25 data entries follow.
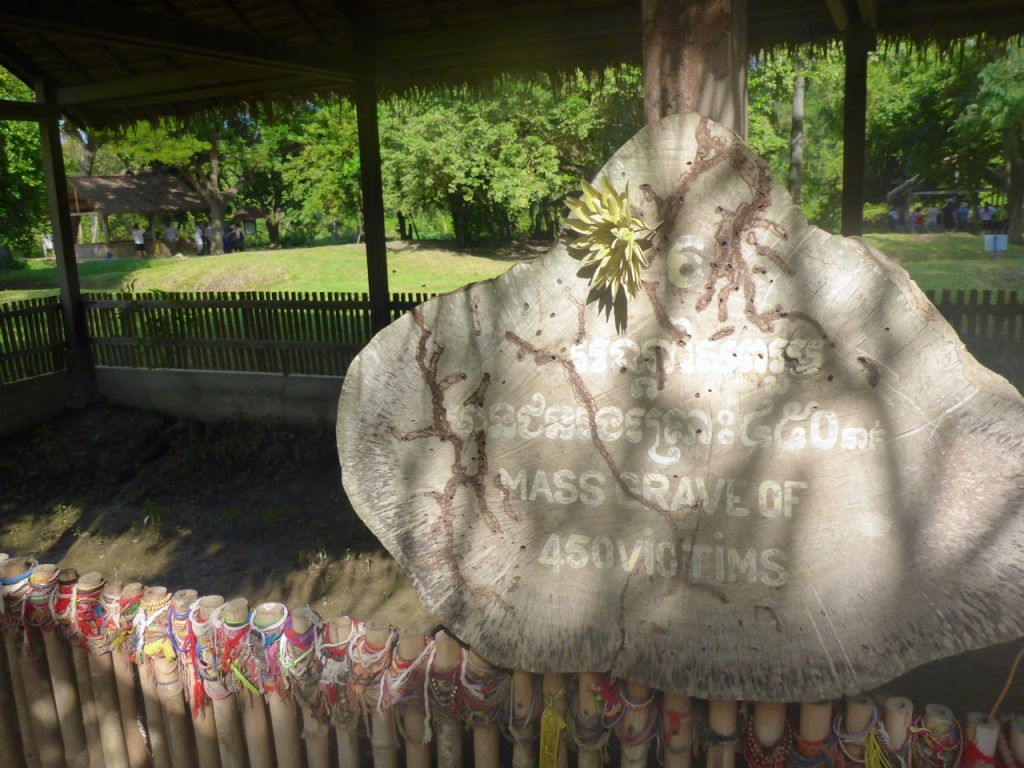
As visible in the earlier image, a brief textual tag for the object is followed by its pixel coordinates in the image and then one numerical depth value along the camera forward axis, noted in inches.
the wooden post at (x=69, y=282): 342.0
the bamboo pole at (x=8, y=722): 115.8
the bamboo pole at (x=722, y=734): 77.8
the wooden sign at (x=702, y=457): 69.3
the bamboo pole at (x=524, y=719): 84.8
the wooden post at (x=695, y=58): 81.4
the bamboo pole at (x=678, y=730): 79.6
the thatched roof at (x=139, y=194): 1104.2
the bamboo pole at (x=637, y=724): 80.0
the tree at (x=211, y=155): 931.8
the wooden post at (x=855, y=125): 231.5
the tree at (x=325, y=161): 983.6
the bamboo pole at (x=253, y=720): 95.4
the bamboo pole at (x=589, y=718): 81.1
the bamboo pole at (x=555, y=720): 83.2
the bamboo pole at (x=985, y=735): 71.0
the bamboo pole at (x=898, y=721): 74.0
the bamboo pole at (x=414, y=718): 89.1
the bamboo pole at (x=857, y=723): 74.3
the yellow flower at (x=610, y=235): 75.5
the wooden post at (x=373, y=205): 282.4
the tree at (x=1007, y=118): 748.6
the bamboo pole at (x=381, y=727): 90.9
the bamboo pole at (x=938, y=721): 73.5
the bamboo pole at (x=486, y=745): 89.0
